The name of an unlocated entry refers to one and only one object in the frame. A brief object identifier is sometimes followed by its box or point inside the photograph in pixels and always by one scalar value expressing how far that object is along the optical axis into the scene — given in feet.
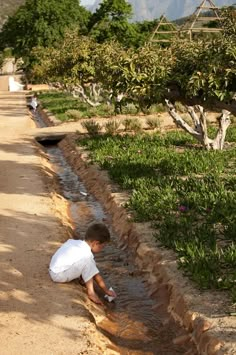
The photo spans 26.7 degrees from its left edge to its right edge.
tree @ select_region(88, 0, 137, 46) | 142.20
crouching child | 21.79
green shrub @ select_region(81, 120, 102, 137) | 66.49
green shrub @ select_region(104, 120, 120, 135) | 66.23
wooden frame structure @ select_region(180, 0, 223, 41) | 71.65
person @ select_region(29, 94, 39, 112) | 123.88
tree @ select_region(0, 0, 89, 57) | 188.85
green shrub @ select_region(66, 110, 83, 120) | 88.17
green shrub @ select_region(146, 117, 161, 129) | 72.18
